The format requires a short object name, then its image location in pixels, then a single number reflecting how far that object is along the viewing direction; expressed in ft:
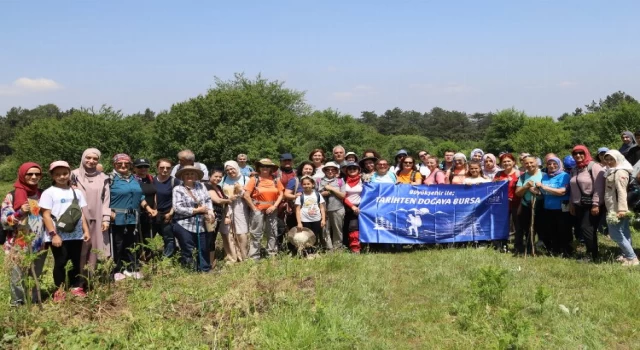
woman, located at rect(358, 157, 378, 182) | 29.50
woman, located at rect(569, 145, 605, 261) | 23.07
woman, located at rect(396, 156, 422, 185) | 29.30
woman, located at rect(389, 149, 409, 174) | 30.68
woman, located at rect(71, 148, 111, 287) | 19.92
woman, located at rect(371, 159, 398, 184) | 28.45
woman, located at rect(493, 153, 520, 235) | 28.19
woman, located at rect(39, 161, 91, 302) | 17.78
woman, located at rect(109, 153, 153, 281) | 21.63
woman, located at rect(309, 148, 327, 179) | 29.20
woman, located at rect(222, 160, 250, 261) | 25.35
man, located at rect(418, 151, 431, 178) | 33.99
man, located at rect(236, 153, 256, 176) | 34.40
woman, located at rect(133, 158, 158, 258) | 23.91
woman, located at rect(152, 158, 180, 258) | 23.82
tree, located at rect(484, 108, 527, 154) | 237.86
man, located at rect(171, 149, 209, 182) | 23.22
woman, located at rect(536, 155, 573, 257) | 24.70
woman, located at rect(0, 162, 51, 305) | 16.97
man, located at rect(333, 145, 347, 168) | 30.96
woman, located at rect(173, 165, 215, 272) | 22.36
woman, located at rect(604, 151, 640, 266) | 21.86
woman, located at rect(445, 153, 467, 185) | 29.27
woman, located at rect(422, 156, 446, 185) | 29.86
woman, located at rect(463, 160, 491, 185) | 28.71
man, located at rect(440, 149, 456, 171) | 34.60
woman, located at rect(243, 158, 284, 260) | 25.40
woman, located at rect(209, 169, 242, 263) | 24.72
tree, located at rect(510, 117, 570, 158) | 209.56
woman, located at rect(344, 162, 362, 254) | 27.61
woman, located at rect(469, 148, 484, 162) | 31.22
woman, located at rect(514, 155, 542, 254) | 25.18
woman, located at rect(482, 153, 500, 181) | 31.03
